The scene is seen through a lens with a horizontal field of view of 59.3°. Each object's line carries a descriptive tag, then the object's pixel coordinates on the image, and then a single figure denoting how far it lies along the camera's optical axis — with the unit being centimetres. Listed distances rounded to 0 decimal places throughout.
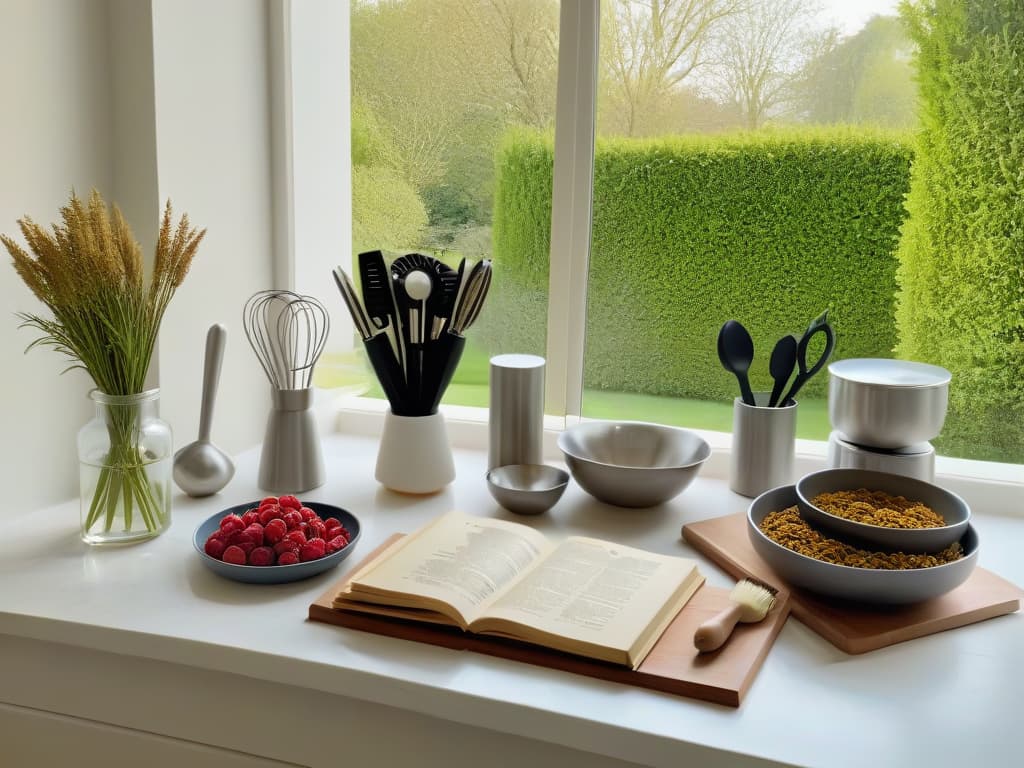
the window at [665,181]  154
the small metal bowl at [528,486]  130
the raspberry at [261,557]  107
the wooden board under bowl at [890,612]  96
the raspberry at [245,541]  108
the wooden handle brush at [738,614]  91
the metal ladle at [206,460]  132
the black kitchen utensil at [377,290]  136
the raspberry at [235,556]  106
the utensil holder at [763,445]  138
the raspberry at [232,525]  110
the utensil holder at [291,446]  137
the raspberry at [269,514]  112
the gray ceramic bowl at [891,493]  100
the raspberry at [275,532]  109
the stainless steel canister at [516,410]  141
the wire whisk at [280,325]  163
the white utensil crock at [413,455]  139
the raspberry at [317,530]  112
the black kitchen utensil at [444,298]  138
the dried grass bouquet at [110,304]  106
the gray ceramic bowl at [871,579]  95
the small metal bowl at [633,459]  130
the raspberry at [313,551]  108
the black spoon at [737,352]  140
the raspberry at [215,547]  108
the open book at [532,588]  92
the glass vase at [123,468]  116
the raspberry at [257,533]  108
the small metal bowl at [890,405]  124
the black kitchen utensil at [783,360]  137
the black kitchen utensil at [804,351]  134
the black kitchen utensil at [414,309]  137
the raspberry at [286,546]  107
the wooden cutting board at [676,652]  86
